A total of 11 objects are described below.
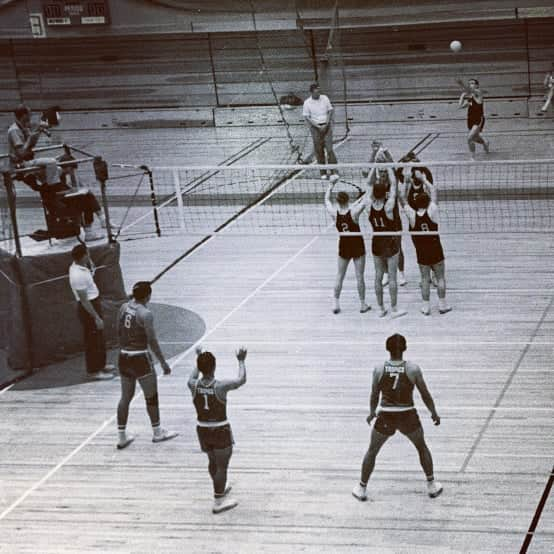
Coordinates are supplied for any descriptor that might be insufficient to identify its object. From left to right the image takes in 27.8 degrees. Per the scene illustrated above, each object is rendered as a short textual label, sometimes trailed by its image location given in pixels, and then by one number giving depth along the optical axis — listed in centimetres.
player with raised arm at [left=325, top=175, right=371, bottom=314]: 1459
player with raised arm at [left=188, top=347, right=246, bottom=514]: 974
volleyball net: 1912
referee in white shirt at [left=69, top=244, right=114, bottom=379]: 1295
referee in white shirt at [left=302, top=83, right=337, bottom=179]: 2142
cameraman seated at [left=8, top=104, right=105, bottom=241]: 1468
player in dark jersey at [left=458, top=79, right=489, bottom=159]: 2200
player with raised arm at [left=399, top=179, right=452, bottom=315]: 1412
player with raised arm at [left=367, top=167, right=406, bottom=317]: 1441
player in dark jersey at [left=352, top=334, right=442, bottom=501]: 954
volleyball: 2409
